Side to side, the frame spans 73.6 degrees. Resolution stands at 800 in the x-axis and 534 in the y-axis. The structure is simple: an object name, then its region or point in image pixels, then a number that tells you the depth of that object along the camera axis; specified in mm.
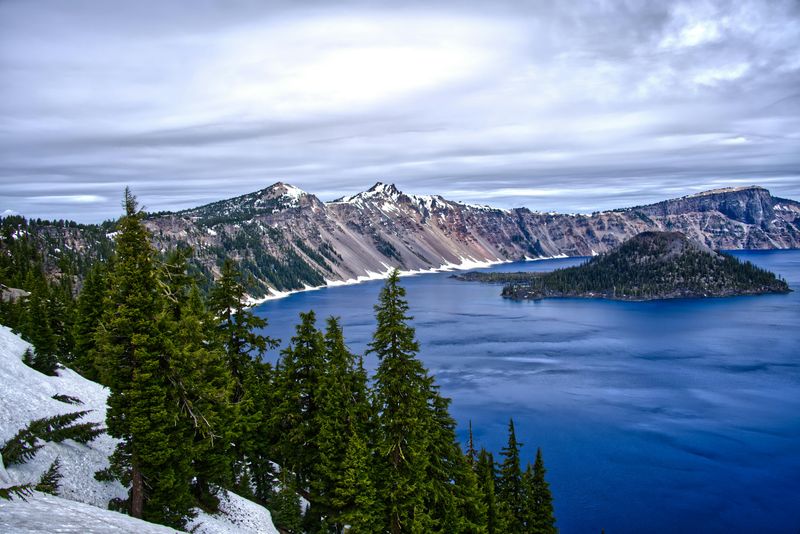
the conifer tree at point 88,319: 44250
